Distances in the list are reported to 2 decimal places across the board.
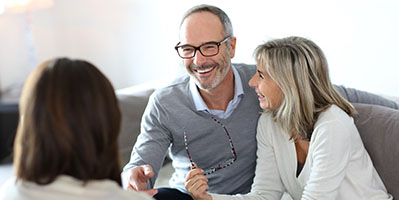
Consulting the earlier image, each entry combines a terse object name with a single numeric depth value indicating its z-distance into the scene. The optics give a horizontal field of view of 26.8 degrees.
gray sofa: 1.96
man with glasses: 2.12
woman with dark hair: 1.54
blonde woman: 1.89
